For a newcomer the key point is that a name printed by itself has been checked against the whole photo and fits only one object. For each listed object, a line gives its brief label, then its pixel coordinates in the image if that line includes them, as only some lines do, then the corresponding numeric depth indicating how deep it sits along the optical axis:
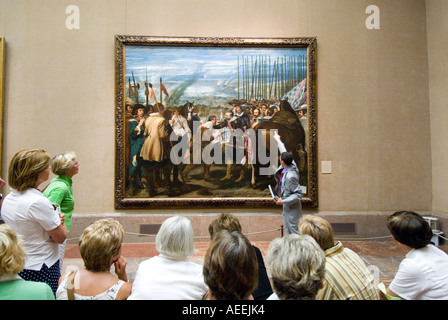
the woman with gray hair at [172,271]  2.10
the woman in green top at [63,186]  3.42
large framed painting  7.63
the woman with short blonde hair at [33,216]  2.70
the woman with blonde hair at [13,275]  1.78
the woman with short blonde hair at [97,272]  2.10
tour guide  5.58
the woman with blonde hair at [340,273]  2.21
